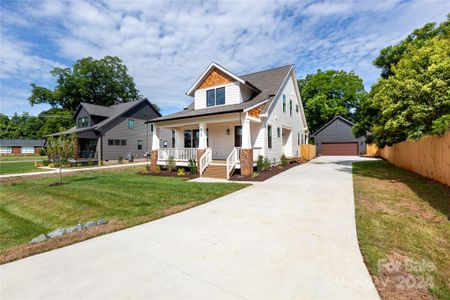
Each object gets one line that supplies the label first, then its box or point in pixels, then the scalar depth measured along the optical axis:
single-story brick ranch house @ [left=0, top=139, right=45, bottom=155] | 48.69
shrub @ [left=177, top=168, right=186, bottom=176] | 12.40
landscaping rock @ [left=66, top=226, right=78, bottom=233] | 4.47
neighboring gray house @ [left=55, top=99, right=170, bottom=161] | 23.75
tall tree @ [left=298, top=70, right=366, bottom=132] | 35.41
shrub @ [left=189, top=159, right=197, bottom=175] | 12.52
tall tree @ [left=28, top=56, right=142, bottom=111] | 41.59
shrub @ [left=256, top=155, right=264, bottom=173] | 12.22
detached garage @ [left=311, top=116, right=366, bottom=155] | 30.22
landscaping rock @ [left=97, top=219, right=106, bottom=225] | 4.85
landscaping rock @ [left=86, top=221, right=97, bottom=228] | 4.73
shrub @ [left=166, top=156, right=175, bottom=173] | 13.86
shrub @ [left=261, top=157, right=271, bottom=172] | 12.53
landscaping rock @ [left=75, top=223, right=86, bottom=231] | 4.63
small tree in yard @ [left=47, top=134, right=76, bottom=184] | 10.38
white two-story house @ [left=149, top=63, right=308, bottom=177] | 11.69
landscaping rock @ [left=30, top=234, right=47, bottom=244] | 4.02
